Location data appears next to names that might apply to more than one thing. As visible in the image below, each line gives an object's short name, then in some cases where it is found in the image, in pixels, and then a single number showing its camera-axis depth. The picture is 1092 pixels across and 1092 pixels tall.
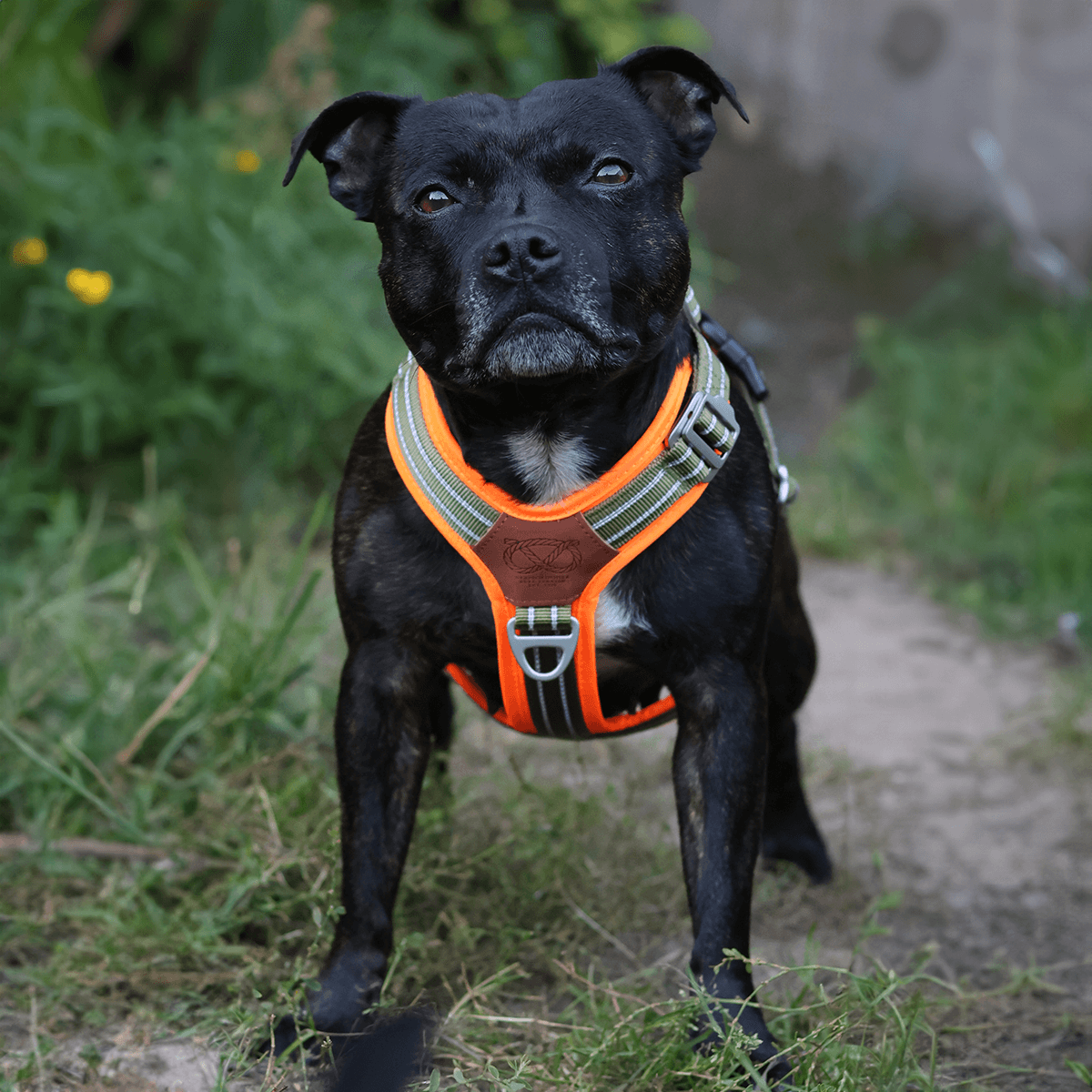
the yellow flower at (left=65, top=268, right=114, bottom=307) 4.11
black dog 1.97
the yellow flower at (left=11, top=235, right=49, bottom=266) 4.15
